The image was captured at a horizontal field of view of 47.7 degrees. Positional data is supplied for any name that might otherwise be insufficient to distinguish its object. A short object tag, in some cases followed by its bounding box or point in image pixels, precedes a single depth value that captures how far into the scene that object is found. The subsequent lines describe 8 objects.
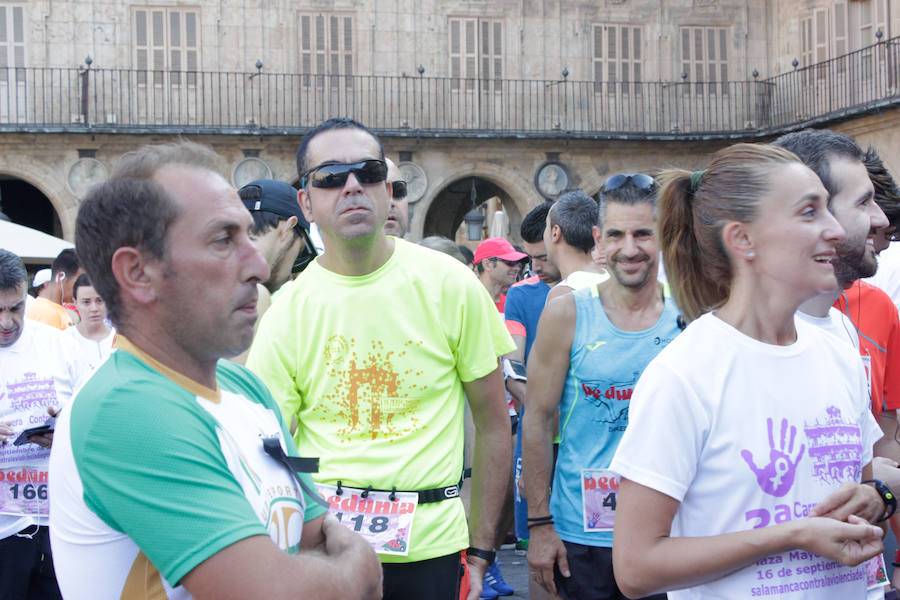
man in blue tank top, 3.58
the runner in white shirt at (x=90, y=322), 6.41
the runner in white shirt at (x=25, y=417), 4.76
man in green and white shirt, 1.57
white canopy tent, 11.45
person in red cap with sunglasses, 8.02
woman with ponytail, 2.07
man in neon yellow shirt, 2.97
